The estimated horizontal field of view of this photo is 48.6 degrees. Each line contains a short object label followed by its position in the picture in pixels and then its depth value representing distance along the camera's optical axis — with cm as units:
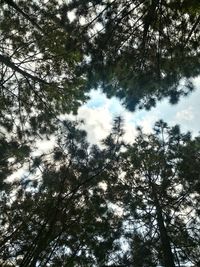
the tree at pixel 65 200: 427
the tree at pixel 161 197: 590
